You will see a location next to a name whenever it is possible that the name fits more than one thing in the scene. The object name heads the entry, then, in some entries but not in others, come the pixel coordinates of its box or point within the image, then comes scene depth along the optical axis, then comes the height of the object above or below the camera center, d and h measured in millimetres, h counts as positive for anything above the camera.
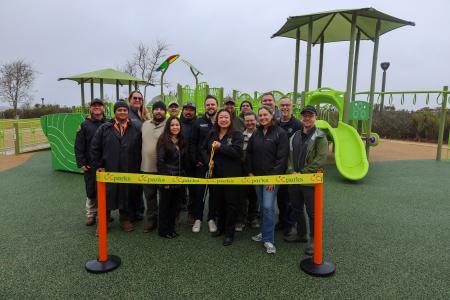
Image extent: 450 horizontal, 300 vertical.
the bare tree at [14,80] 30141 +3039
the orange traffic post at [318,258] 3055 -1392
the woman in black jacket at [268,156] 3508 -427
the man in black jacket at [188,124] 4023 -100
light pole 16734 +2938
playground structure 7645 +674
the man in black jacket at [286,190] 4035 -916
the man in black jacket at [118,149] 3863 -428
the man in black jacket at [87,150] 4156 -484
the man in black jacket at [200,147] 4004 -417
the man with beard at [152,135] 3873 -244
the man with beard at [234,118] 3762 -12
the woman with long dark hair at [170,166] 3742 -604
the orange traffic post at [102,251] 3107 -1390
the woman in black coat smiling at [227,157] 3572 -465
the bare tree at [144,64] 30766 +5089
